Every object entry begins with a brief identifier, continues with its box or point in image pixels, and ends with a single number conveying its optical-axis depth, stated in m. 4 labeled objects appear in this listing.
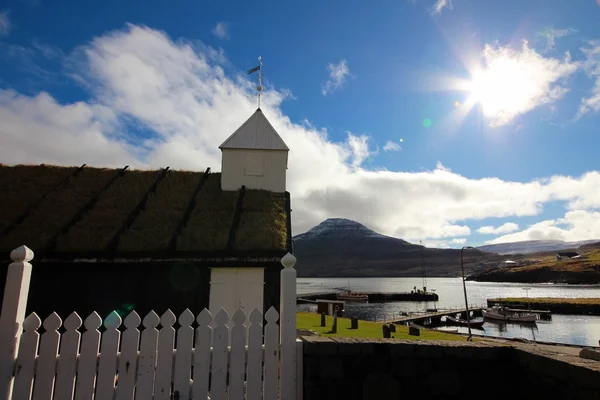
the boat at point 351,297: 91.62
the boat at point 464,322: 52.66
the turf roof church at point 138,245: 10.40
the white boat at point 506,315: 54.62
